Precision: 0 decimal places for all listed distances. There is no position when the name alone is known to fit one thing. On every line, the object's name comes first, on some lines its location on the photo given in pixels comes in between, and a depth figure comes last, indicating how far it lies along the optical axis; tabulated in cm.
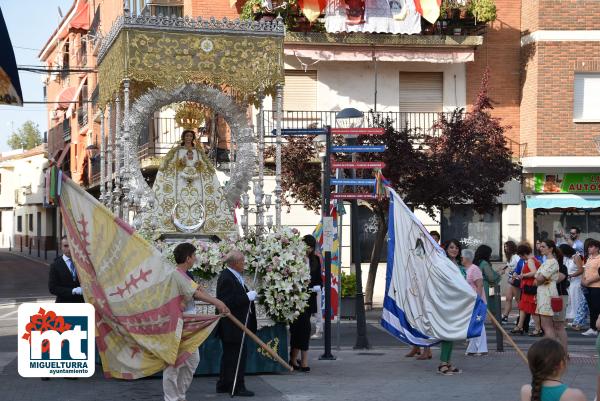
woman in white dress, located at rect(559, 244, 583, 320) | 2014
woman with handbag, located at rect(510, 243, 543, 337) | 1812
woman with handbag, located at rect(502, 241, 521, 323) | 2064
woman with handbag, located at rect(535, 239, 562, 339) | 1555
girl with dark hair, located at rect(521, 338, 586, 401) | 591
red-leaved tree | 2359
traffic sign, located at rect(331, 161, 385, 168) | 1554
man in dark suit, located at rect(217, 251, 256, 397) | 1174
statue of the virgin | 1585
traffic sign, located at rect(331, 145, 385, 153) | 1548
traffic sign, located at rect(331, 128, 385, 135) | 1540
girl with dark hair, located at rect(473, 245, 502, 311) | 1669
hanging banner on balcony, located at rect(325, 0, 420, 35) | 2738
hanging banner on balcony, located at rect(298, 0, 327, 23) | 2706
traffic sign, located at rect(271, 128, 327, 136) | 1505
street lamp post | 1654
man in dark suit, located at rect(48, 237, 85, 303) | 1341
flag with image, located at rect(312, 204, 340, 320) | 1877
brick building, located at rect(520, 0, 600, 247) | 2767
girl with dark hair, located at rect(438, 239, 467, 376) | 1375
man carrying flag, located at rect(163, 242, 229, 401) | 1077
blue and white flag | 1364
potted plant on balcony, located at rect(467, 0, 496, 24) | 2792
